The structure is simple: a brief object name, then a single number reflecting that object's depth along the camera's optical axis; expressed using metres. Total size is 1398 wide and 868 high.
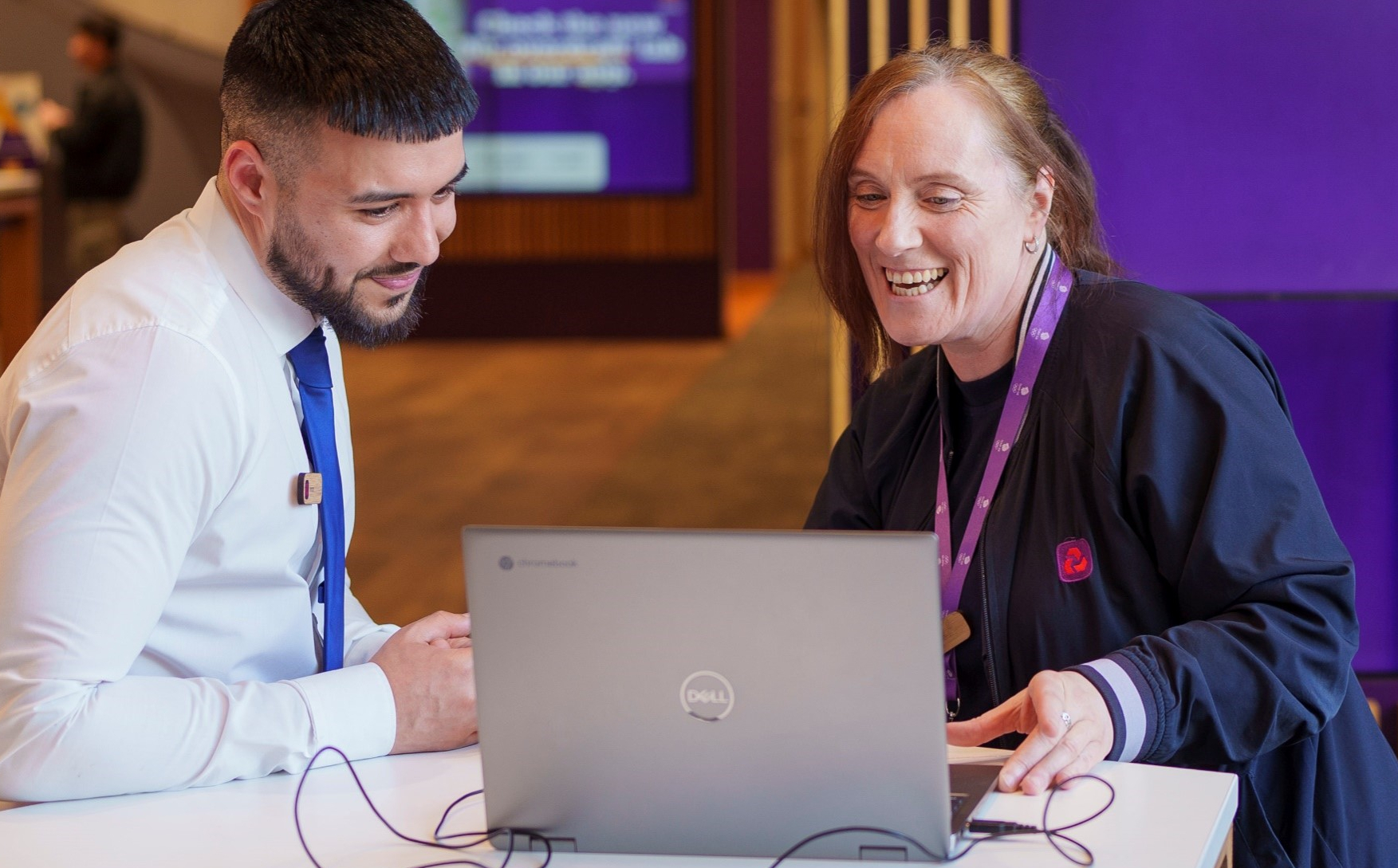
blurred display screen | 9.86
